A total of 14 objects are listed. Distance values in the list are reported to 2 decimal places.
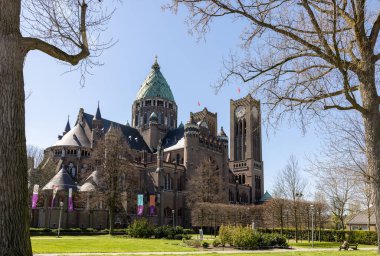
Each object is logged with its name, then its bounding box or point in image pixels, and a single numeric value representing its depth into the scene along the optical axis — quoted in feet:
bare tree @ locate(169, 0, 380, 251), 35.40
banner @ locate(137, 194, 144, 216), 173.68
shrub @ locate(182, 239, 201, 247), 99.32
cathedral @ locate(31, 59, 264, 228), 191.83
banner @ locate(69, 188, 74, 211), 170.97
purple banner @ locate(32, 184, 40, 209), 152.19
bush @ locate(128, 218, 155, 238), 132.26
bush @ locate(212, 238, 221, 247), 97.11
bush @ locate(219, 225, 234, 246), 97.25
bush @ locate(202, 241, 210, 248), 94.26
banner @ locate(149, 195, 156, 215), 216.13
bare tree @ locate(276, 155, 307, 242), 142.84
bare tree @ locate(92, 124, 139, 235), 162.50
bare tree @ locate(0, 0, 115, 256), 25.02
